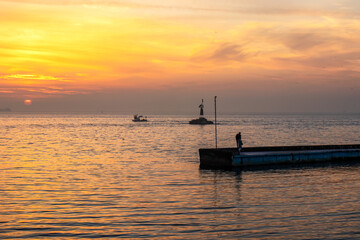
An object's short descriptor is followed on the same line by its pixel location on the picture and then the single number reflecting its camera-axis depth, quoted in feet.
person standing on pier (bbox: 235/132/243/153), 122.03
